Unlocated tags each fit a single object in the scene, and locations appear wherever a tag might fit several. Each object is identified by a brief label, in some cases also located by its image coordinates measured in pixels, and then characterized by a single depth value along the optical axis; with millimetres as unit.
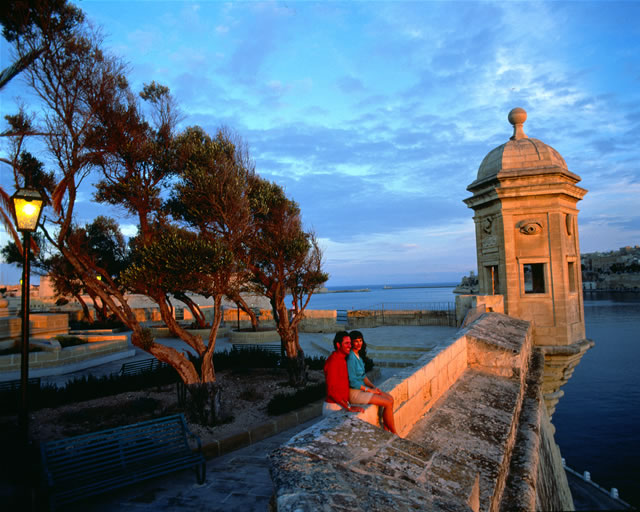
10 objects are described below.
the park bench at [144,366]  11016
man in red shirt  3645
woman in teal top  3412
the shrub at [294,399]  8484
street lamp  5348
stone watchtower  11398
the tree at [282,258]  10953
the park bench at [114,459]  4855
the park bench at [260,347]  14567
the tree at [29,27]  6930
